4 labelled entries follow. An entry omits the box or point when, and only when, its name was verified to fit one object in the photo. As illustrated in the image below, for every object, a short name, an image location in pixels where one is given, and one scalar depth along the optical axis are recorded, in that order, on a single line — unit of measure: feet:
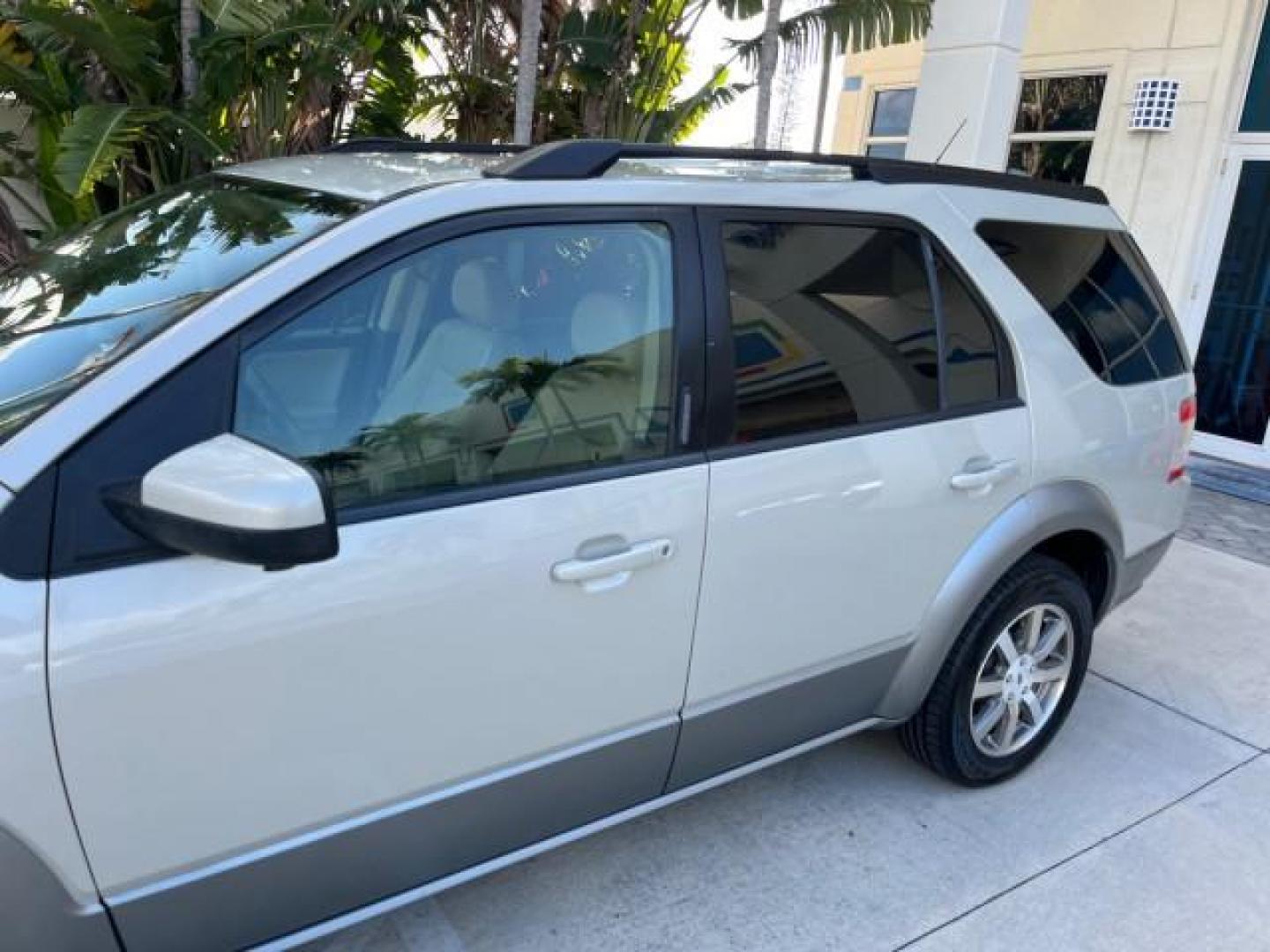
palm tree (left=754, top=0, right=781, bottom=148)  22.79
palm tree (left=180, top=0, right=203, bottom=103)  18.74
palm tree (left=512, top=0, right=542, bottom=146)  20.29
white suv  5.03
